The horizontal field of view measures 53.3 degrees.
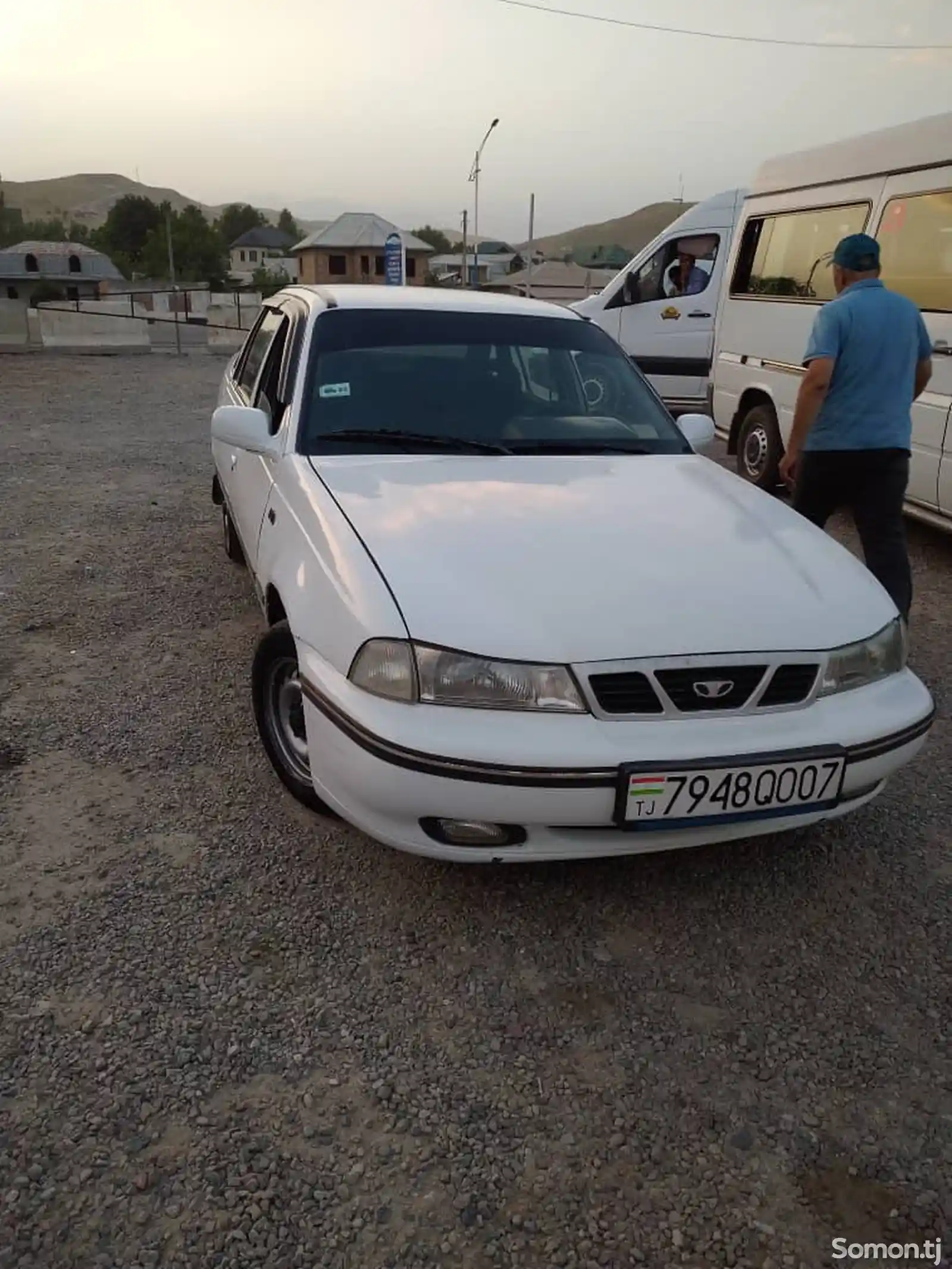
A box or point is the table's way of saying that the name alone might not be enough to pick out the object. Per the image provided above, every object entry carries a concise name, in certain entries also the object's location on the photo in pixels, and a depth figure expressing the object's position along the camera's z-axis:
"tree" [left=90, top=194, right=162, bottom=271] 105.75
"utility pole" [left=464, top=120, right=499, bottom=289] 33.82
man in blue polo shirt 3.95
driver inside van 10.38
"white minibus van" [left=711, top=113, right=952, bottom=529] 5.59
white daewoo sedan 2.24
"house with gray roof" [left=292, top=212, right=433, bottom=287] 68.56
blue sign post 24.80
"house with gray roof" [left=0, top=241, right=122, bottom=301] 84.38
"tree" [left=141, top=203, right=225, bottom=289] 96.50
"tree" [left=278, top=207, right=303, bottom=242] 157.12
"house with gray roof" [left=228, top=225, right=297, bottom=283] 118.19
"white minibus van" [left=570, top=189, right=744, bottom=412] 10.35
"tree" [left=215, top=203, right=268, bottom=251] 132.38
